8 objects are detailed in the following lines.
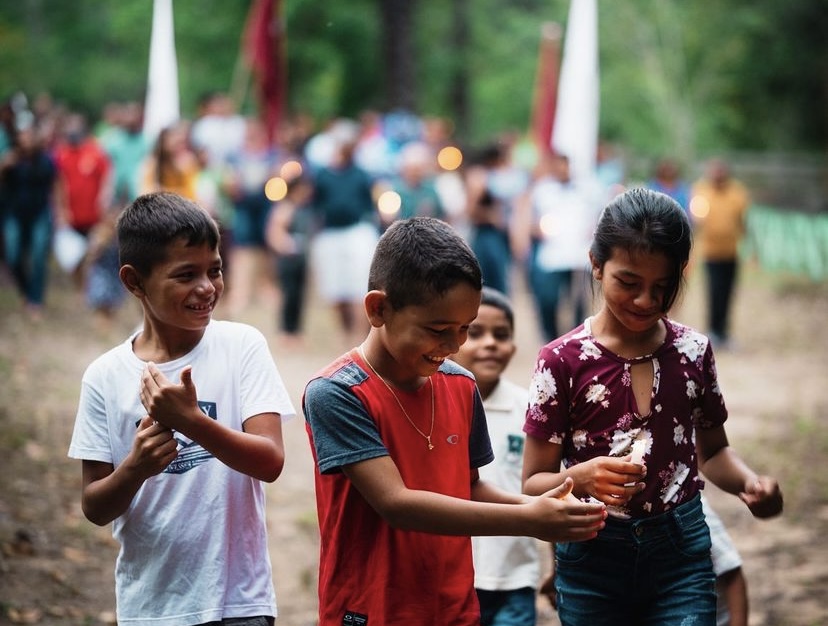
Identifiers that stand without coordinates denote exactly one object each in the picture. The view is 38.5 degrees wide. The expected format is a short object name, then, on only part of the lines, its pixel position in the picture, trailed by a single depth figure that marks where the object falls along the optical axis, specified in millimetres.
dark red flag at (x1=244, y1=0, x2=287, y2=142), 17328
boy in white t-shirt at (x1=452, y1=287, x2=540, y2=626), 4109
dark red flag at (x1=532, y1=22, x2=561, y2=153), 16984
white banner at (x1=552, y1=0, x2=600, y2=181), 14172
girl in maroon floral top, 3246
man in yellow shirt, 15516
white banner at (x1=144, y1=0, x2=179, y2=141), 15695
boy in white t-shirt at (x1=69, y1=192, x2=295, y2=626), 3230
